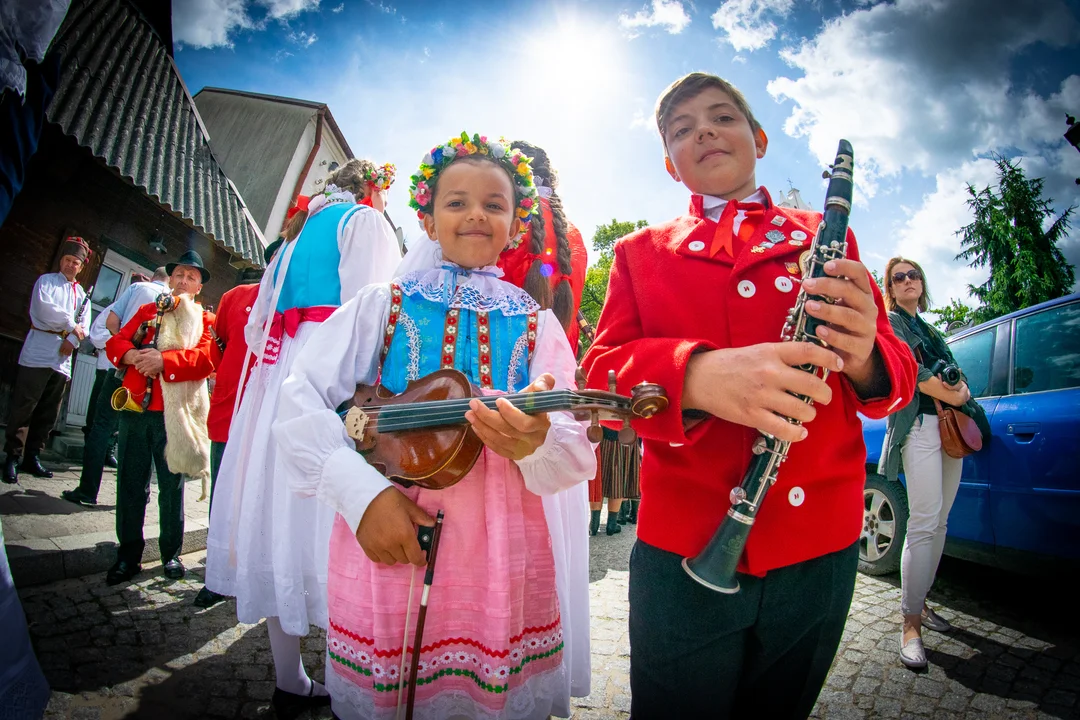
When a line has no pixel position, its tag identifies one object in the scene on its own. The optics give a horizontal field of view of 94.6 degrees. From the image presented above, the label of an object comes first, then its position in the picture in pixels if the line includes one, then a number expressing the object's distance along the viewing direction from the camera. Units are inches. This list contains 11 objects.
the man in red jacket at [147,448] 133.8
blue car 116.6
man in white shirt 210.9
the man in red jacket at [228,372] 120.3
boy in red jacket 42.1
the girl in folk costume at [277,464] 82.0
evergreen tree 799.1
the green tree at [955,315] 978.7
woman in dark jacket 113.7
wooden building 248.5
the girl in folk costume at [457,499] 51.8
